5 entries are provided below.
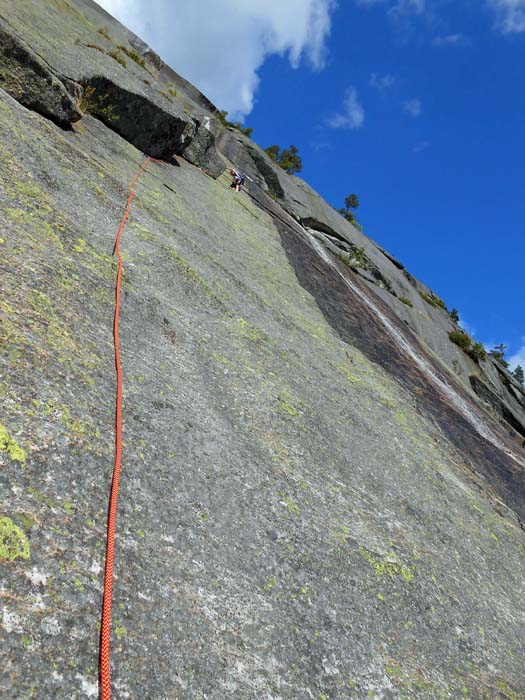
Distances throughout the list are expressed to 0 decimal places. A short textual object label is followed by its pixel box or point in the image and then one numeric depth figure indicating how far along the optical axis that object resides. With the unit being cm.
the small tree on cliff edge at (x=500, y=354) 8230
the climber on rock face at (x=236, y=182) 2248
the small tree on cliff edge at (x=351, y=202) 8444
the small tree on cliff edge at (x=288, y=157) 7241
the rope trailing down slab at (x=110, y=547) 346
